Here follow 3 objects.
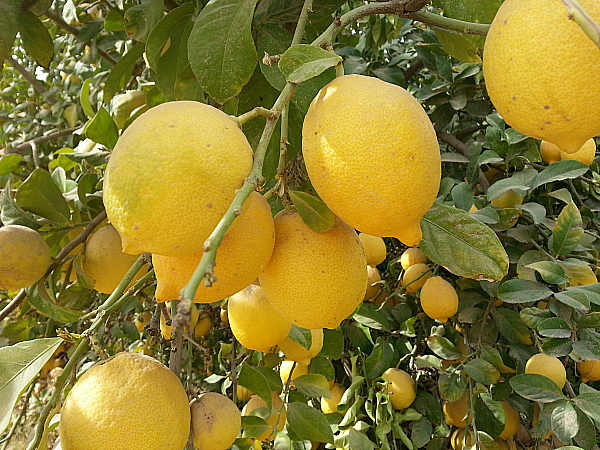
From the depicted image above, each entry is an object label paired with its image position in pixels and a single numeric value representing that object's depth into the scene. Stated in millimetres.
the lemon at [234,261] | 562
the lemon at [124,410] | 612
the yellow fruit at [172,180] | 484
